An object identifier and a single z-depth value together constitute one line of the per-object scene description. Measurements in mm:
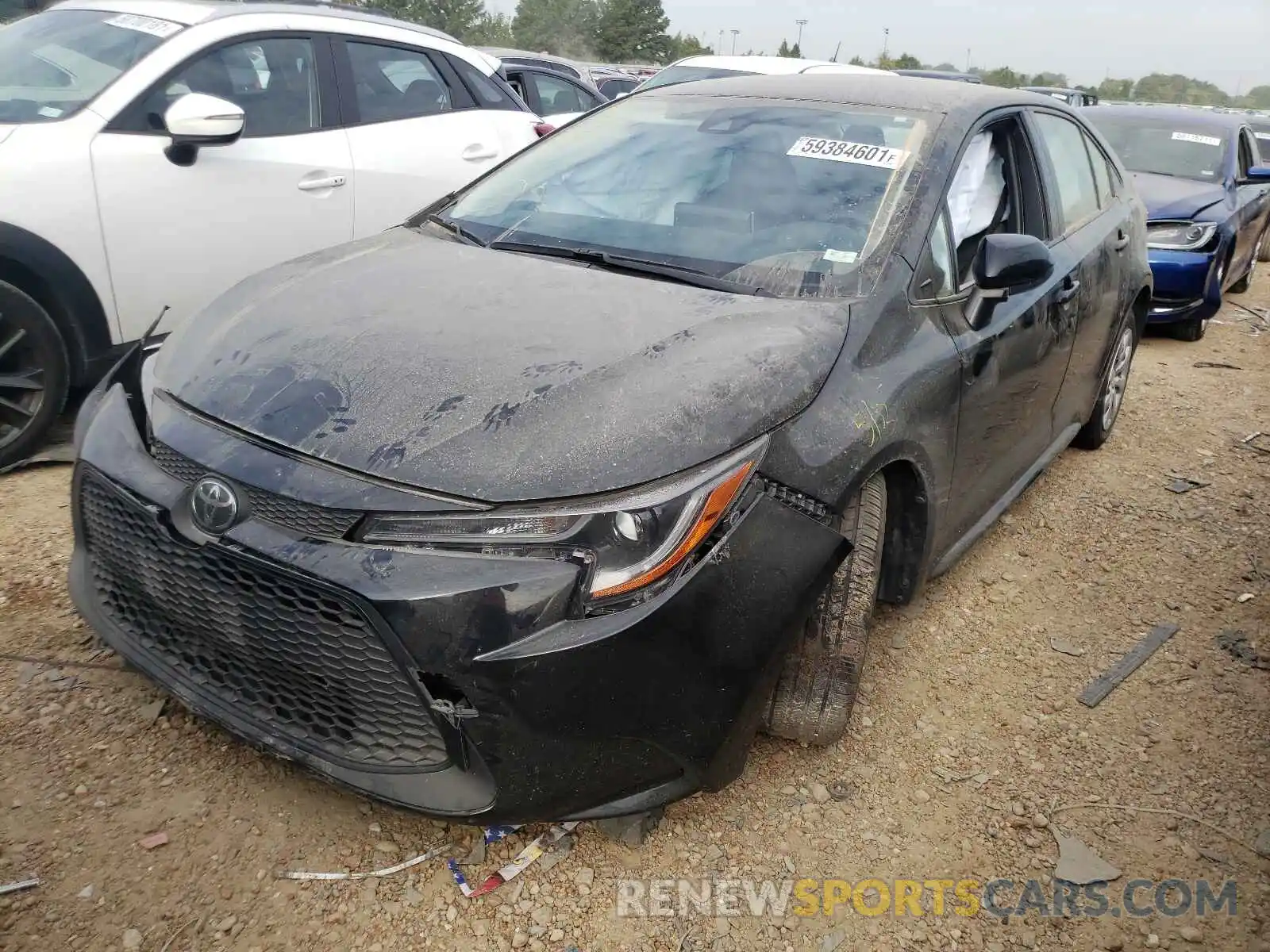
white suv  3545
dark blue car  6984
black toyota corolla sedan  1813
